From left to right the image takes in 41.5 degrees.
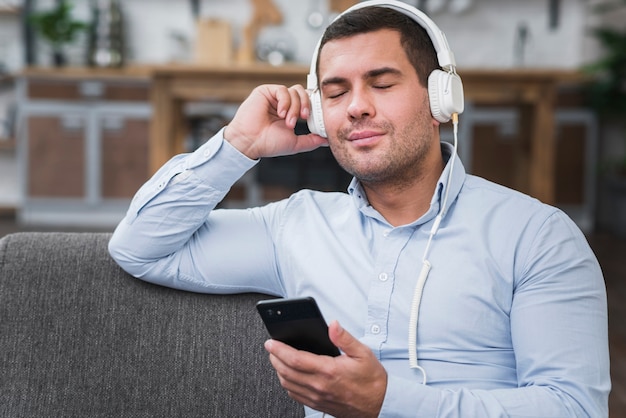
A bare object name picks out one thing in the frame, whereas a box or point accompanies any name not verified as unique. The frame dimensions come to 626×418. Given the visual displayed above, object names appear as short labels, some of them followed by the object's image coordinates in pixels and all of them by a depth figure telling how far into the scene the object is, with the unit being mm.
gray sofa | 1287
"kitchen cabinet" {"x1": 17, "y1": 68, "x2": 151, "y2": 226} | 5672
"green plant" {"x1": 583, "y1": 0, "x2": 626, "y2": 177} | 5441
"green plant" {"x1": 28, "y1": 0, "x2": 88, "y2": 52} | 5590
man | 1047
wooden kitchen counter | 3951
